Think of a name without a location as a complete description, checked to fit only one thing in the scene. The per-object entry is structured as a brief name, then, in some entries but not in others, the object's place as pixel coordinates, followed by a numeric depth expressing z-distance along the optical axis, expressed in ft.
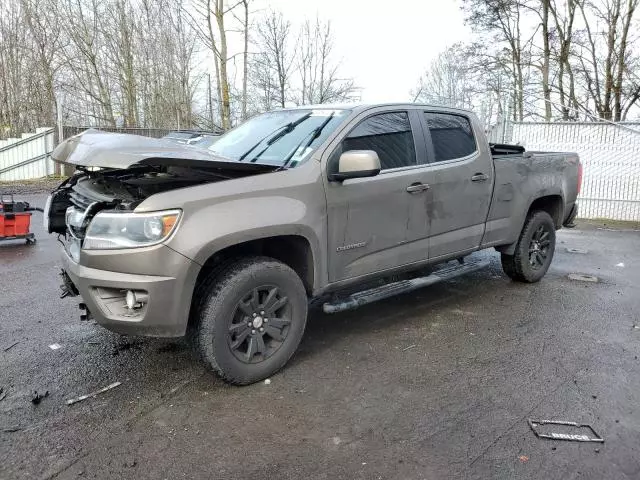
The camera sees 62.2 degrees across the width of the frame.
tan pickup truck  10.16
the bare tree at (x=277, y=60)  92.94
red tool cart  24.72
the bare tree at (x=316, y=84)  96.78
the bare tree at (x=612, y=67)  66.85
